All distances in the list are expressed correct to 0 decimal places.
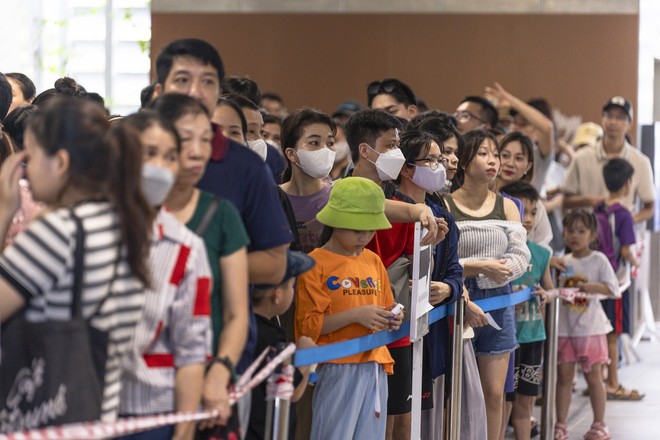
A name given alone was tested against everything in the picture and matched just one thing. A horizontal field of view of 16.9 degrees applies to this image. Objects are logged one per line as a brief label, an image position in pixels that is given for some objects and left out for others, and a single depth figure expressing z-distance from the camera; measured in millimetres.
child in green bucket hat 8701
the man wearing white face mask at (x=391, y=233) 9778
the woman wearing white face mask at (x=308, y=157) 9999
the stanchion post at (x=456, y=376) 10192
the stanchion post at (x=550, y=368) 12795
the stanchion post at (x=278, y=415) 7133
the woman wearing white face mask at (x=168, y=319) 5545
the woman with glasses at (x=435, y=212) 10158
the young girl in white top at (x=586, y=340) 13962
